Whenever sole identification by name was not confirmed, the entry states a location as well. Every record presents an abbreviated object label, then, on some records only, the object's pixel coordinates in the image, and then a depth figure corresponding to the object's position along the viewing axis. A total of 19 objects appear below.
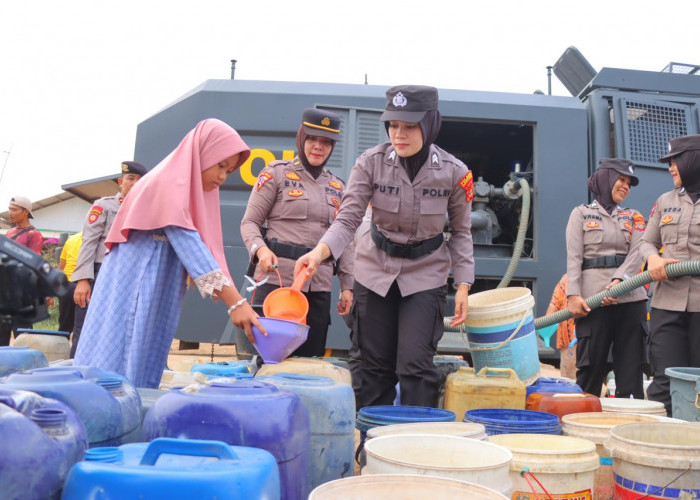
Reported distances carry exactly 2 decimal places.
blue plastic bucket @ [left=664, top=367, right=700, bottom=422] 2.85
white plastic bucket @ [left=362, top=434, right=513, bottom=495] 1.62
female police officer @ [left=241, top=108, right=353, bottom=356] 3.57
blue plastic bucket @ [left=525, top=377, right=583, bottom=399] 3.12
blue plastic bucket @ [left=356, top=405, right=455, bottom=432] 2.31
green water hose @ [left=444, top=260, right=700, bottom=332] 3.59
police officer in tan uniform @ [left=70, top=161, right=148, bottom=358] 4.76
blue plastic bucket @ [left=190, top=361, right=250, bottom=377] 2.98
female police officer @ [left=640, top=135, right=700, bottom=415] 3.61
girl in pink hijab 2.38
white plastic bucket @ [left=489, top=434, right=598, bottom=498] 1.91
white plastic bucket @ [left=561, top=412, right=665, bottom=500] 2.30
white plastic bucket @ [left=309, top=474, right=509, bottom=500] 1.39
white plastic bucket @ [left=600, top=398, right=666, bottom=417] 2.87
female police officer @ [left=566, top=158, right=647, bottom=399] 4.04
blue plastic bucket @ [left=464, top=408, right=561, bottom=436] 2.31
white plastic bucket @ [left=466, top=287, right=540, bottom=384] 3.30
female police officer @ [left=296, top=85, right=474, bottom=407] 2.91
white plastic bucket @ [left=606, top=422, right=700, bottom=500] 1.92
